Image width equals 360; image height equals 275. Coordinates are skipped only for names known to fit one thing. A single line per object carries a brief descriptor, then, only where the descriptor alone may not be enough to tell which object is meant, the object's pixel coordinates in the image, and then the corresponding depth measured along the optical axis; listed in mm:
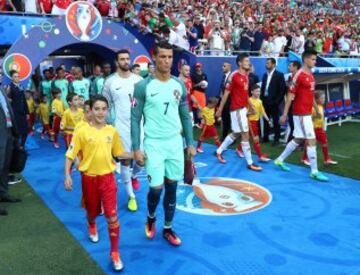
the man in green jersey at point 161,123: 3805
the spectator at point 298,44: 15125
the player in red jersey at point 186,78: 8438
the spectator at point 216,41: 13555
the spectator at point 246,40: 14492
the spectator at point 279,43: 14977
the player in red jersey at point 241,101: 6898
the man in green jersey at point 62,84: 10418
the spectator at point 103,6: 11805
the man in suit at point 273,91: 9172
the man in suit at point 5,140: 5188
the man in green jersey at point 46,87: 11164
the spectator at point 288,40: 15264
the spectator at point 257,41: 14860
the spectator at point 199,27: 13750
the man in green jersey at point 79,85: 9672
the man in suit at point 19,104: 7254
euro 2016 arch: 8758
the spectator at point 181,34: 12352
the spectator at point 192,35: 13070
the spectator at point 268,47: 14470
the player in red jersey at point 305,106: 6336
